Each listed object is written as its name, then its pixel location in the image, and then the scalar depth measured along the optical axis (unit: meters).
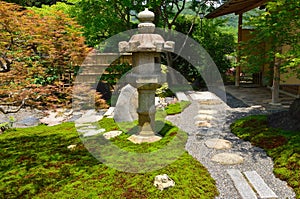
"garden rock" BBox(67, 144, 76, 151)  6.03
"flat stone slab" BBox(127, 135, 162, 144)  6.27
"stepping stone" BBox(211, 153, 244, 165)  5.46
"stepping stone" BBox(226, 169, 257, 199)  4.14
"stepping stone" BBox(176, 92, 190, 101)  11.72
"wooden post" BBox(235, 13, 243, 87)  14.95
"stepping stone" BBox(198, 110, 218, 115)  9.63
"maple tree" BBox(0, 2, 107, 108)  4.59
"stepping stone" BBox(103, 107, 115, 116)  9.45
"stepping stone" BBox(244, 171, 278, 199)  4.12
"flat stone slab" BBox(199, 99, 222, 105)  11.15
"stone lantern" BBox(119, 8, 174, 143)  5.53
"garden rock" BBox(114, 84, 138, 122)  8.04
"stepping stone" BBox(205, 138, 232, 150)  6.32
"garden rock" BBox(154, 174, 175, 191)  4.25
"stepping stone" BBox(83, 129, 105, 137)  7.14
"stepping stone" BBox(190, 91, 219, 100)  12.08
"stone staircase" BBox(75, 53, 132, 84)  10.59
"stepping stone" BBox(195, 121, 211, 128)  8.17
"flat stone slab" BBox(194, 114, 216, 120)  8.98
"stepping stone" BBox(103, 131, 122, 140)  6.86
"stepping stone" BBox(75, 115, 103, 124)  9.11
